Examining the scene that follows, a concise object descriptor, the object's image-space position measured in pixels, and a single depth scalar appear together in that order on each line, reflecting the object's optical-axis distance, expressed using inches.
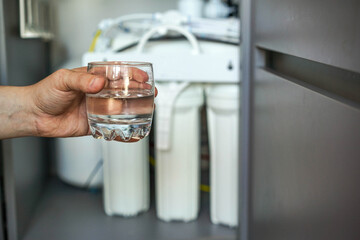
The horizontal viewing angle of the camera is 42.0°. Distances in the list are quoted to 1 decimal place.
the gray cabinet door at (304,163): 19.5
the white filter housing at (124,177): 54.2
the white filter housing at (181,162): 51.3
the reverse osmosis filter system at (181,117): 49.3
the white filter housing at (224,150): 50.4
